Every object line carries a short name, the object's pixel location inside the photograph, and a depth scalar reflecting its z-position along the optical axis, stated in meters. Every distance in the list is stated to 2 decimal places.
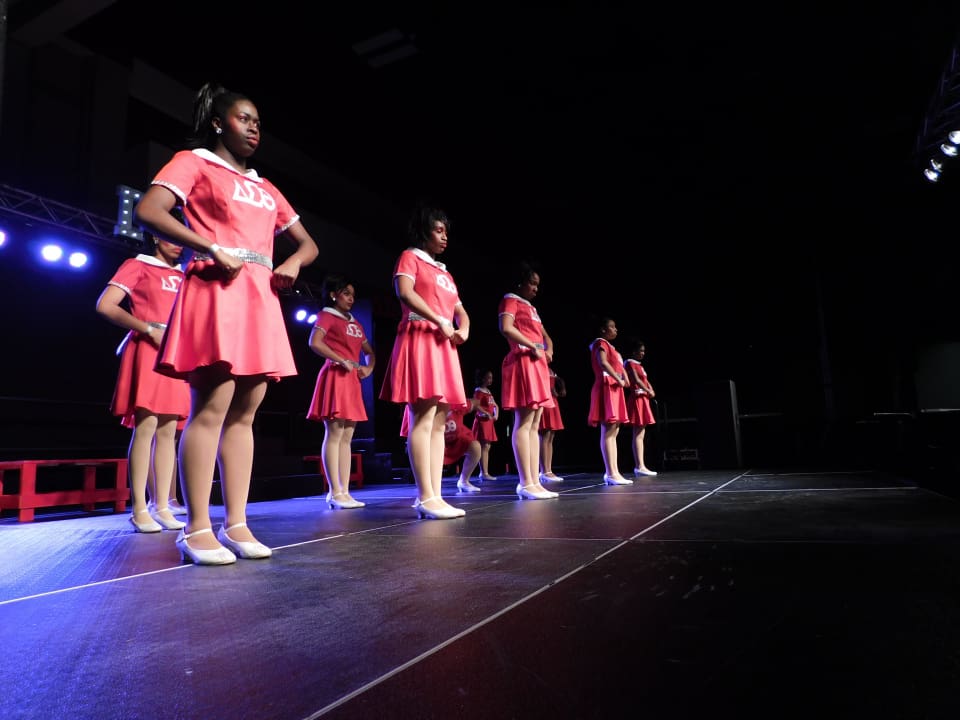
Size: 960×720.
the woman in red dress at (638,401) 5.74
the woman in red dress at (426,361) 2.53
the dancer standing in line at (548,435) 5.14
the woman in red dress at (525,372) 3.57
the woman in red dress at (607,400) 4.90
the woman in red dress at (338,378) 3.74
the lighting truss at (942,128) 5.16
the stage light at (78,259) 6.25
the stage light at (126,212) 5.83
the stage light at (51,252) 5.97
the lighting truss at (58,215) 5.31
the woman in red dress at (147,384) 2.62
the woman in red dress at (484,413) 6.53
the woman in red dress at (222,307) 1.55
